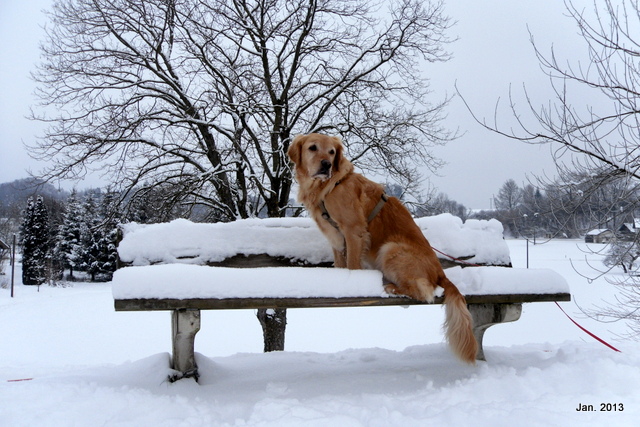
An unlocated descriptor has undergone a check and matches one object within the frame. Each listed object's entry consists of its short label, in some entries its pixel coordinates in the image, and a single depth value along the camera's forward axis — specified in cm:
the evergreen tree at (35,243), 3503
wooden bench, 264
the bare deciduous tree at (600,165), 429
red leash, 391
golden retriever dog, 303
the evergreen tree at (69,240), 3709
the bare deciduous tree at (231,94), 745
